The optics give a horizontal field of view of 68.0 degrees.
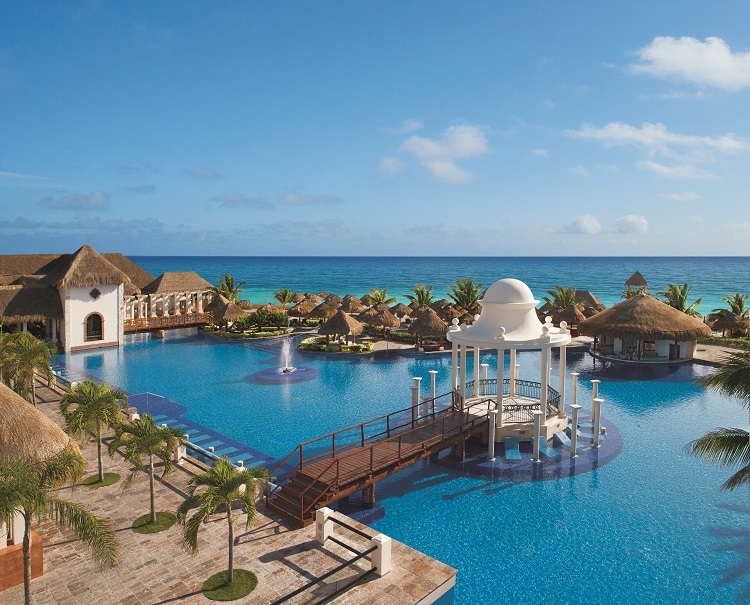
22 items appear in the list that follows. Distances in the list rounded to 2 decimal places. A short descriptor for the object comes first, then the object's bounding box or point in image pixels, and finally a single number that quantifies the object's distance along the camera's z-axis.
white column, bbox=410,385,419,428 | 17.75
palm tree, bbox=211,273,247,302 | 43.99
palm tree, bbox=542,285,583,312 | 38.59
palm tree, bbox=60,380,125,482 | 12.16
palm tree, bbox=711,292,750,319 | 35.03
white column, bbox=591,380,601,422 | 17.62
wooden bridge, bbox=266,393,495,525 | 11.79
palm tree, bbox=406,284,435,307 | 39.34
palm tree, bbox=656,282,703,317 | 35.03
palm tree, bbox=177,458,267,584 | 8.61
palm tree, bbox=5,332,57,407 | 17.12
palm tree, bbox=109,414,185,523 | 10.85
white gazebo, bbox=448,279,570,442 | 16.05
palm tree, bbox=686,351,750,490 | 9.11
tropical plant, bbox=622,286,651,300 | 42.96
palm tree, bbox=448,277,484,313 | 36.50
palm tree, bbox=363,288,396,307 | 42.75
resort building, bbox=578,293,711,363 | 28.45
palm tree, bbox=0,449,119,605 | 6.91
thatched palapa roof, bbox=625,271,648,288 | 46.56
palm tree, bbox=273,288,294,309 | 46.09
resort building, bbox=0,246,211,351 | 31.03
